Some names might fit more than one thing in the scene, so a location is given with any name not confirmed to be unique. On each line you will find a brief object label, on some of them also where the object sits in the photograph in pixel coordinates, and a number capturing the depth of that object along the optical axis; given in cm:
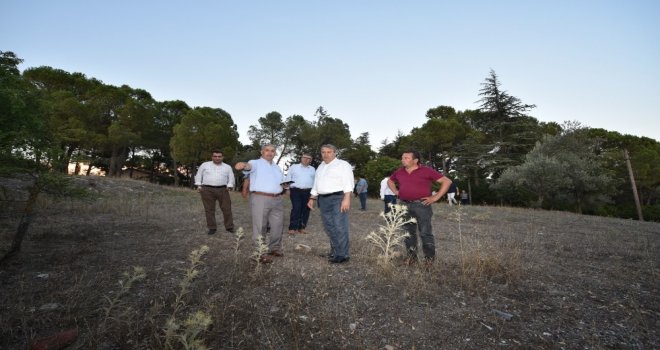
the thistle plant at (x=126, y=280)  235
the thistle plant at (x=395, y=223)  404
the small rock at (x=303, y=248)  531
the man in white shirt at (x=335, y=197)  452
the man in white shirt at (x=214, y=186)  665
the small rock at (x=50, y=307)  270
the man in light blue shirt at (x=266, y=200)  475
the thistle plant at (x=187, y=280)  248
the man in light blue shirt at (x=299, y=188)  749
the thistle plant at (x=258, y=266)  359
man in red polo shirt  427
